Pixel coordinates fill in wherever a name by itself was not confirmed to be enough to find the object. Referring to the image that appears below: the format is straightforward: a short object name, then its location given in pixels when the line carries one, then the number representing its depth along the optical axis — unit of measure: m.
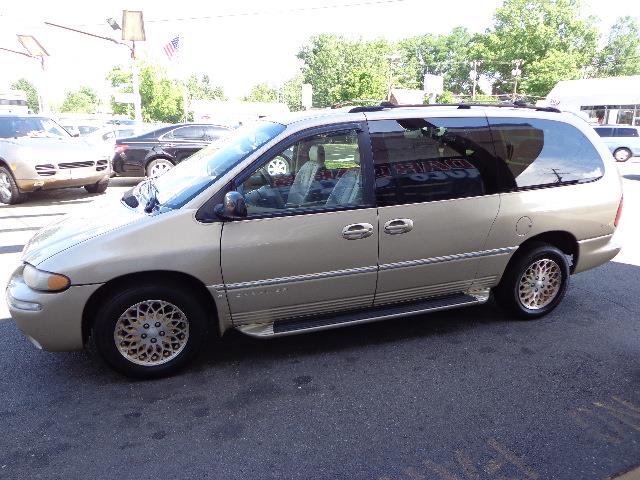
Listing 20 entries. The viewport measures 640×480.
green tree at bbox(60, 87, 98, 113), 128.88
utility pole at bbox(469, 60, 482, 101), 69.64
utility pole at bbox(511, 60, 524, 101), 59.63
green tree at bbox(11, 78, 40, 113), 133.25
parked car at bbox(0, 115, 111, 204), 9.11
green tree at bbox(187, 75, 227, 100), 113.31
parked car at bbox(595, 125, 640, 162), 22.16
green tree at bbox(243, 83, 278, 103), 120.62
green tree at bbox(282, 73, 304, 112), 103.42
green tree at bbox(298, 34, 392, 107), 79.62
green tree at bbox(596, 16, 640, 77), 65.56
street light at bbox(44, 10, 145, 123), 20.89
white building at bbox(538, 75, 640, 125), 30.78
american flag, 24.50
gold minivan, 3.14
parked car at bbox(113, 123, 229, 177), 12.28
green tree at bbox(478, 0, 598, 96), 56.41
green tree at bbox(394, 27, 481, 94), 90.25
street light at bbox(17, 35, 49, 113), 25.58
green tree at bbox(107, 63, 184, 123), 78.12
